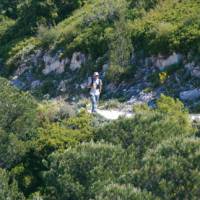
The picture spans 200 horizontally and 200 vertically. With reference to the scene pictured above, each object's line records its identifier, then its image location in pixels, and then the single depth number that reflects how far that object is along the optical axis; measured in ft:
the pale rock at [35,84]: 135.77
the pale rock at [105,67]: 119.62
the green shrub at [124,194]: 54.60
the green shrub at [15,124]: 80.94
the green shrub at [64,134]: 79.05
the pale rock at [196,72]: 102.29
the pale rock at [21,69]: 148.40
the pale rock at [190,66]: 104.08
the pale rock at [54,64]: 134.88
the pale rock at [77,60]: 129.80
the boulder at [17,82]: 140.61
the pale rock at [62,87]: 124.97
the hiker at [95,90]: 91.16
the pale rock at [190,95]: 97.50
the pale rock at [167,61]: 107.65
